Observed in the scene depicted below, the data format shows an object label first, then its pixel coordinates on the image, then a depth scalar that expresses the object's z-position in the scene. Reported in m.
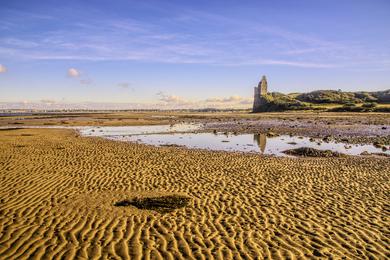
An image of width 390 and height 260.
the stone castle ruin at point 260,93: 143.25
